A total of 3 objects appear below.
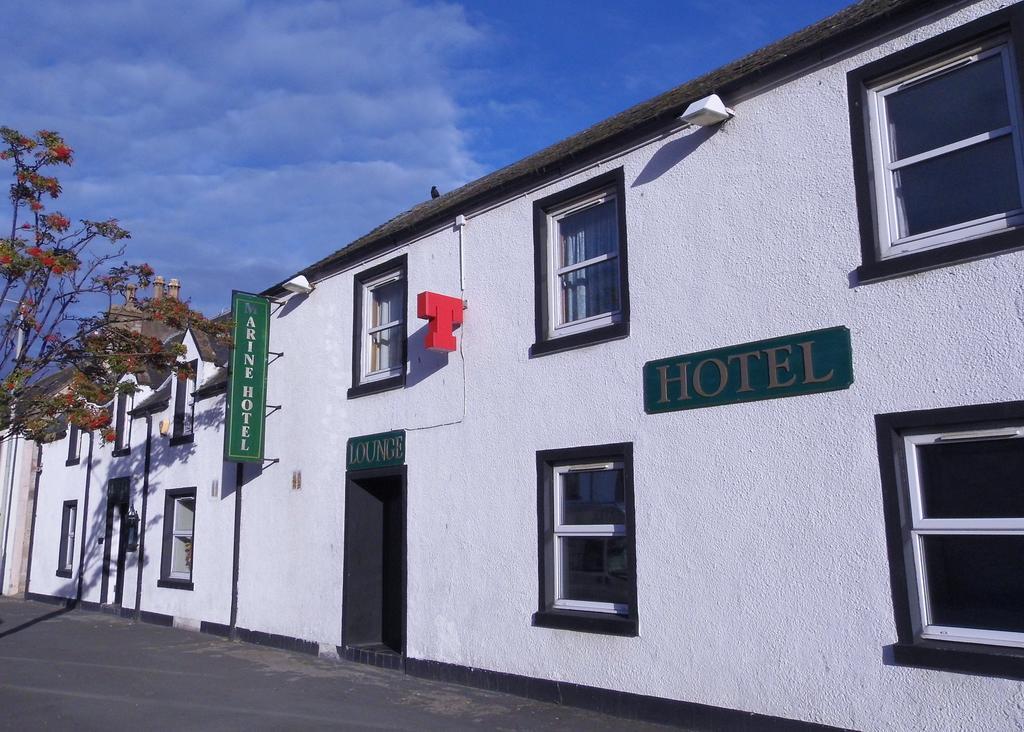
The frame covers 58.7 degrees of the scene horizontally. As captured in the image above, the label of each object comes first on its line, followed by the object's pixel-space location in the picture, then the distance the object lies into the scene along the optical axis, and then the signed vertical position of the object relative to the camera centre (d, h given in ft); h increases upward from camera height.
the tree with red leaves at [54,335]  37.73 +9.92
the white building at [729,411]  20.44 +3.86
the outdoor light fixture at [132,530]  58.44 +1.58
